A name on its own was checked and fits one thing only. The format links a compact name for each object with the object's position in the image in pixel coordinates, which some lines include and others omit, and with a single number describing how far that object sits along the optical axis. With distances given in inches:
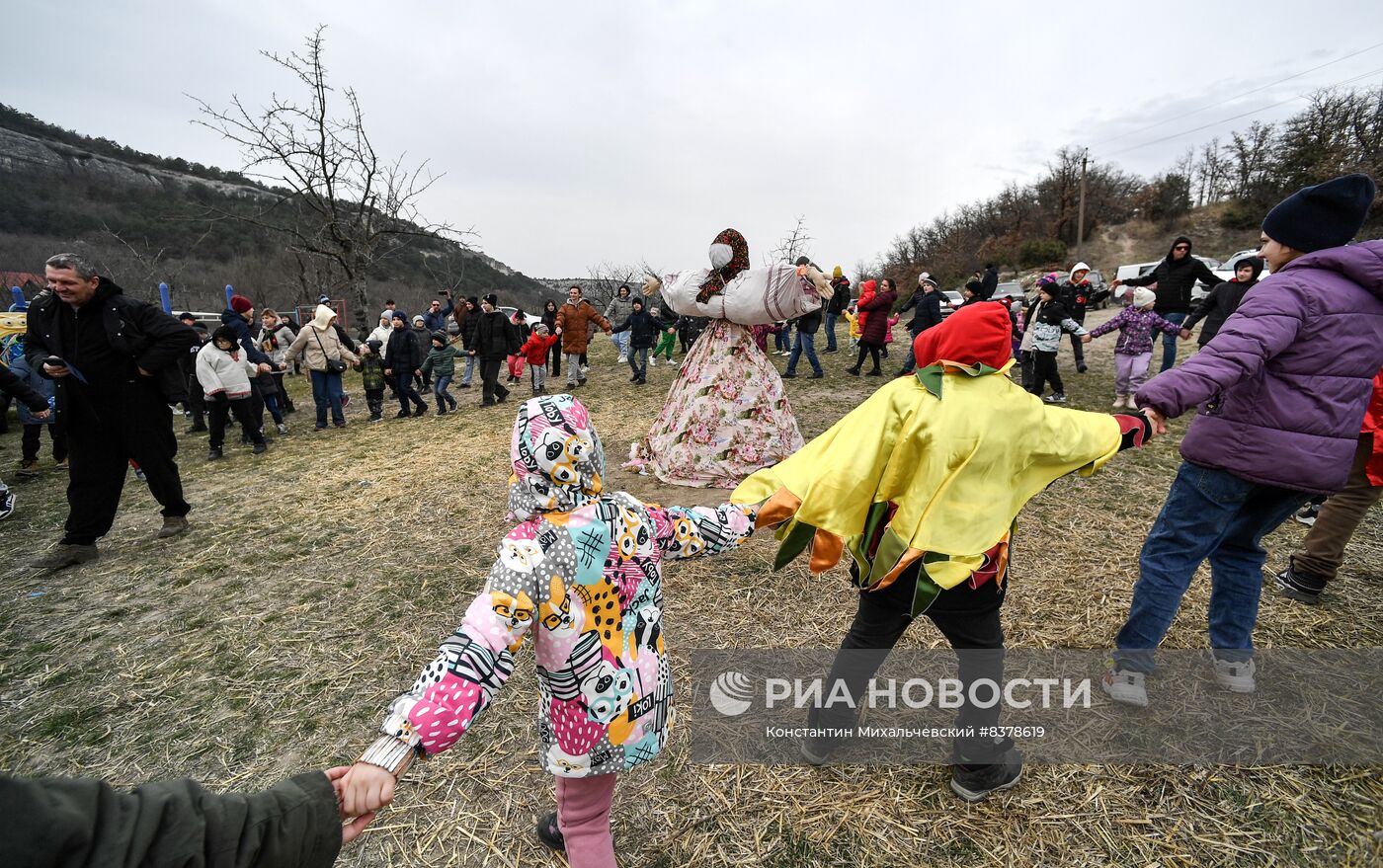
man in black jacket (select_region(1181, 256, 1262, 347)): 246.1
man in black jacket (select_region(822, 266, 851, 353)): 498.3
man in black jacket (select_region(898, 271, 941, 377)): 380.8
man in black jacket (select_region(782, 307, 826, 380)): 392.5
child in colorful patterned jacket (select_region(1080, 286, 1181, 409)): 284.0
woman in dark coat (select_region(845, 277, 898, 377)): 395.5
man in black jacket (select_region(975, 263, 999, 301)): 338.6
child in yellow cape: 76.2
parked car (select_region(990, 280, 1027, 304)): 998.4
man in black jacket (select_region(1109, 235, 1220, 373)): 299.1
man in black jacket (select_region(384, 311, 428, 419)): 391.5
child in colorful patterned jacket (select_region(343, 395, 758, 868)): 59.5
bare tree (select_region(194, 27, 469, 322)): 560.7
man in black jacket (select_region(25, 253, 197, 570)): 165.2
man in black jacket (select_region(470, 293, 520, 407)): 412.5
